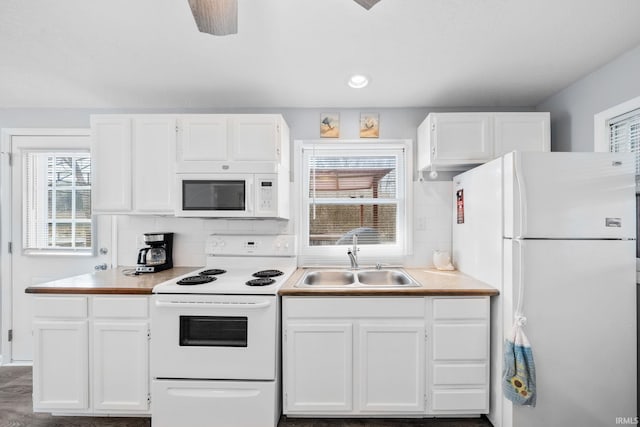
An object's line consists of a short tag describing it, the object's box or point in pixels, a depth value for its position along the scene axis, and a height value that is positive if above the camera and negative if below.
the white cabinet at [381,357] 1.91 -0.92
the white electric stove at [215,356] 1.85 -0.89
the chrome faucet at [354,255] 2.54 -0.36
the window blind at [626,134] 1.85 +0.51
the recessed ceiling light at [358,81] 2.16 +0.98
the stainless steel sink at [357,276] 2.49 -0.53
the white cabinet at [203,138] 2.29 +0.57
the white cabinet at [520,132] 2.27 +0.62
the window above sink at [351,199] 2.70 +0.13
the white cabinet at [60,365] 1.94 -0.99
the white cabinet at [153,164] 2.32 +0.38
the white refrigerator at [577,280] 1.67 -0.37
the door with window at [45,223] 2.70 -0.10
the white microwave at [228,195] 2.23 +0.13
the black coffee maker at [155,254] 2.43 -0.35
